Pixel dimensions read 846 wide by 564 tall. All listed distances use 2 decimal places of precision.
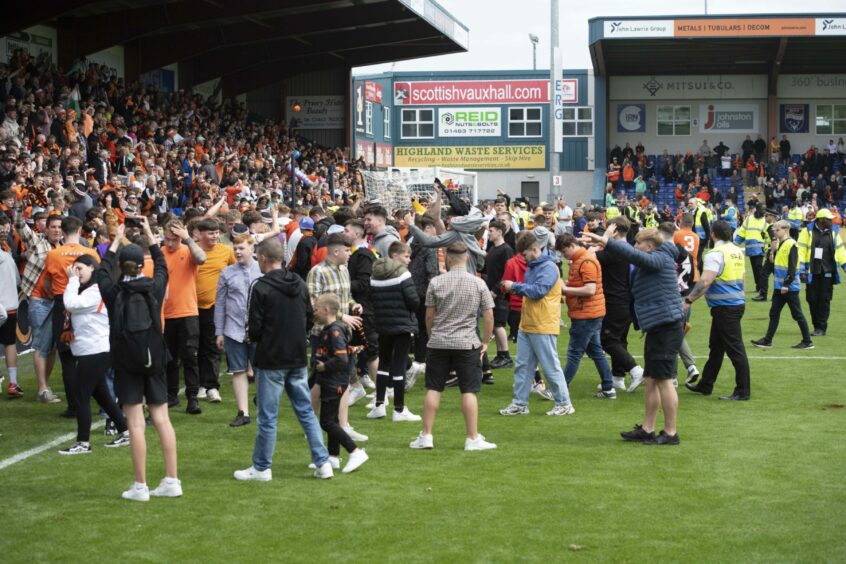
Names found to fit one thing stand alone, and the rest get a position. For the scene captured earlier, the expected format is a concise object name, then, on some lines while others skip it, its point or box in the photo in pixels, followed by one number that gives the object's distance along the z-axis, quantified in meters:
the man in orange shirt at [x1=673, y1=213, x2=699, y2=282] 15.66
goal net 29.30
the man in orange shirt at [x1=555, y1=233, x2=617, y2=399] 11.34
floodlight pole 36.34
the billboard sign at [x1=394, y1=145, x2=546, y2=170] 54.16
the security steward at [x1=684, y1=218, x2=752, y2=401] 11.64
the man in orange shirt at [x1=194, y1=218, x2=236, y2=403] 11.01
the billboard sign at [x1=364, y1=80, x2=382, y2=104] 45.97
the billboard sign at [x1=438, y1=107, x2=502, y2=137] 53.97
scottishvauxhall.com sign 53.81
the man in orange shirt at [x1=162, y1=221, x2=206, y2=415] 10.52
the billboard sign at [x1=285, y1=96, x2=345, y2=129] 41.44
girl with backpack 7.68
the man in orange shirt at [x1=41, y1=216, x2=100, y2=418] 10.31
